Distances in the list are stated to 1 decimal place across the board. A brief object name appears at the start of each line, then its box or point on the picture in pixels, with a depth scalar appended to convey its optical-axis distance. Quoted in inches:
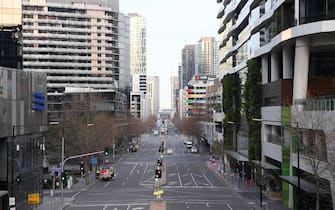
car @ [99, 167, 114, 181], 2755.9
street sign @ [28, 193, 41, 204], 1573.0
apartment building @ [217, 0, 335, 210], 1389.0
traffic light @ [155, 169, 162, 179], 1892.3
